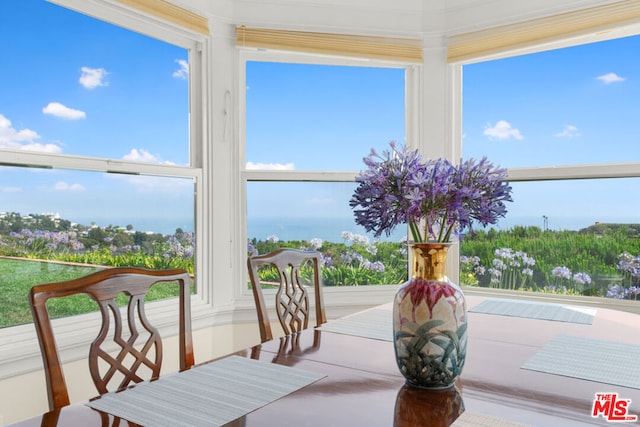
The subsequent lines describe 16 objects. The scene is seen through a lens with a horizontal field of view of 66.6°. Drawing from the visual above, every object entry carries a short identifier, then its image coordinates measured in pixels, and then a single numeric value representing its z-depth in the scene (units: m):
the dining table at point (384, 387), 0.95
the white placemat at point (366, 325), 1.59
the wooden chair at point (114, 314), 1.15
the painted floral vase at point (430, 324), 1.08
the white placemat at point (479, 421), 0.91
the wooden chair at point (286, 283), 1.82
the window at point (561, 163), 2.67
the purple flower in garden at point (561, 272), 2.81
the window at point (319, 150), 2.94
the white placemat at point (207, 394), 0.95
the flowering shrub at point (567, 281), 2.76
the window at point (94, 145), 2.03
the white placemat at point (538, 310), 1.80
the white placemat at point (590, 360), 1.18
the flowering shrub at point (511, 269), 2.94
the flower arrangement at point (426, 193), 1.03
